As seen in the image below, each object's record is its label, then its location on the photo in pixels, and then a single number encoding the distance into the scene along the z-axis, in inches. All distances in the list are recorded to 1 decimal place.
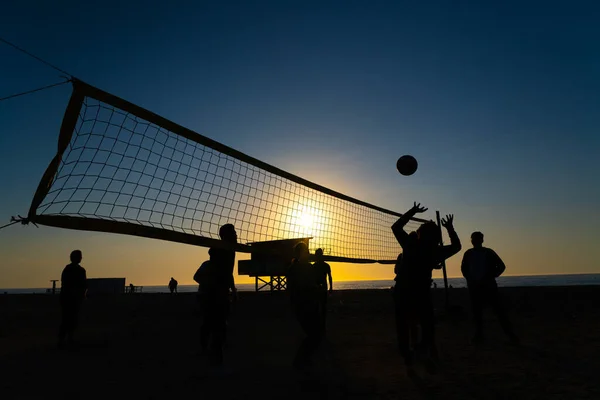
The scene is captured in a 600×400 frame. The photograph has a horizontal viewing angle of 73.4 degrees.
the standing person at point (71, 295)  270.4
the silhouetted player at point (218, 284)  186.4
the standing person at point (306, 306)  191.3
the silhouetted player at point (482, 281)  239.6
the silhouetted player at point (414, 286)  181.6
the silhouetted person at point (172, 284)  1296.9
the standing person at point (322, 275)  265.8
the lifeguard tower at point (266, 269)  1214.3
